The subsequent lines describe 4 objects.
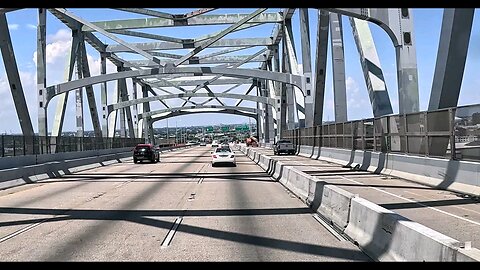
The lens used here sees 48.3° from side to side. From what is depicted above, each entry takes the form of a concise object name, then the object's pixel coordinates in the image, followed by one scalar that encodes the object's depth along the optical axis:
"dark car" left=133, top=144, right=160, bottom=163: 45.54
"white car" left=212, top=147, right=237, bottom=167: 37.31
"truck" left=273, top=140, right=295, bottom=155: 57.59
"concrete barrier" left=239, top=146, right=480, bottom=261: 5.91
